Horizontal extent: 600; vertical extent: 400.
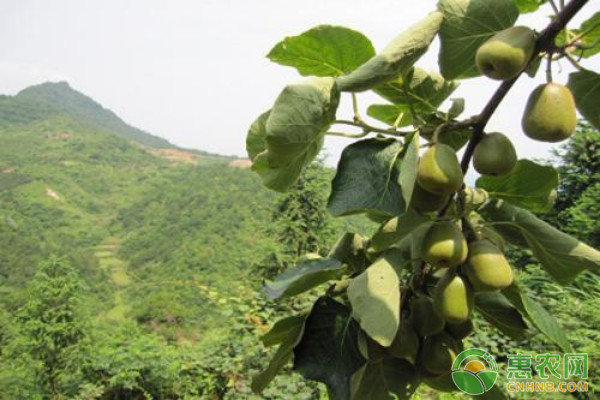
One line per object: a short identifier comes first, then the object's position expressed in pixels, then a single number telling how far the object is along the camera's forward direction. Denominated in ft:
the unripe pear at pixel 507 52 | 2.02
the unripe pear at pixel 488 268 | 2.35
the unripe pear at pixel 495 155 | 2.20
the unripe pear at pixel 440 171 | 2.14
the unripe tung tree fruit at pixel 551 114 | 2.11
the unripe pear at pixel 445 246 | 2.33
